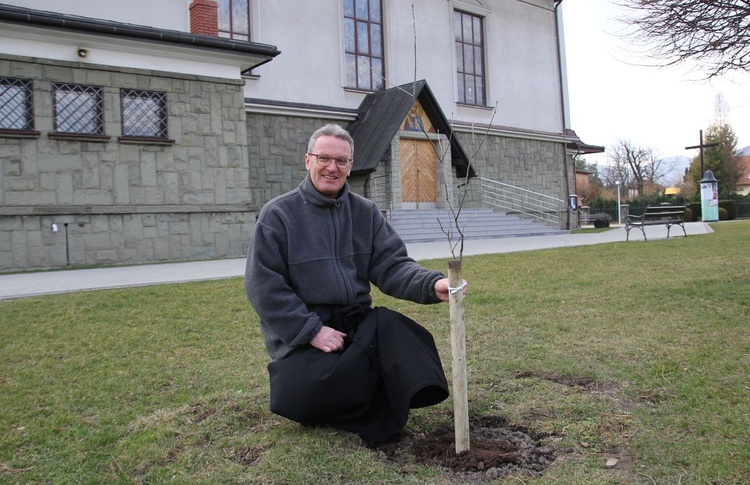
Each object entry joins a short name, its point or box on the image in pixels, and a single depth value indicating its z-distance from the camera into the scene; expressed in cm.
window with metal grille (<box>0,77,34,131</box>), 1180
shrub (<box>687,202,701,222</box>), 3603
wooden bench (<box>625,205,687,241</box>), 1616
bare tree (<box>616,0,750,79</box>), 684
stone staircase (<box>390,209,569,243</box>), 1767
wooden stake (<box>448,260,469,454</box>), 269
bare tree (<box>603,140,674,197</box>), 7025
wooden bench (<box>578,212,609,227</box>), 2954
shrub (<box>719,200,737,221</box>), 3781
